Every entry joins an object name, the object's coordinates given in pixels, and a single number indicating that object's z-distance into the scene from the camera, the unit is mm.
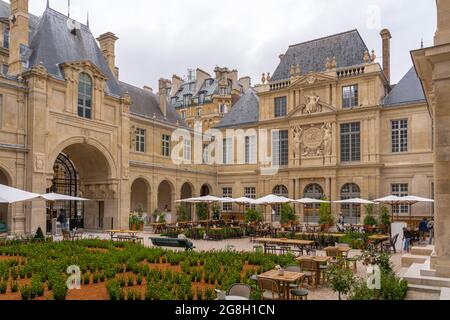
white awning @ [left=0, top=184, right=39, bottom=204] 14912
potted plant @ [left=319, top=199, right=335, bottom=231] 26609
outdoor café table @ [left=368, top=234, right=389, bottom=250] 17175
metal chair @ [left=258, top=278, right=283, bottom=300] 7879
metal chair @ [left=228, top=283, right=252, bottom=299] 6891
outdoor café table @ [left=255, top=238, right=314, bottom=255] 14730
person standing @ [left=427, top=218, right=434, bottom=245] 19050
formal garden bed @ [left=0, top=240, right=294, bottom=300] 8297
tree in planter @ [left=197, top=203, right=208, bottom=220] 31017
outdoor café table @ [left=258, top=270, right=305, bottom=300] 8191
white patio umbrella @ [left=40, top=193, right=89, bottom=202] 18497
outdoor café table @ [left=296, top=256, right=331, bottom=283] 10289
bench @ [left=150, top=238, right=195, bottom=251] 15781
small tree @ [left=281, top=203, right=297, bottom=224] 27266
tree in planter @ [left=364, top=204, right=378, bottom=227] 24406
